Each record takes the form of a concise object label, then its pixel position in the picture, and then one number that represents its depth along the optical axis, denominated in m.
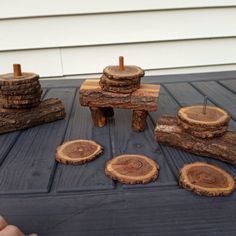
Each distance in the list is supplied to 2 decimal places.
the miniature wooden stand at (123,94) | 1.01
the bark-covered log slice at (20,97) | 1.05
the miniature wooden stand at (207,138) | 0.85
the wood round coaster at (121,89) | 1.02
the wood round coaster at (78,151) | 0.85
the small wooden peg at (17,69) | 1.06
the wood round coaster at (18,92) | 1.04
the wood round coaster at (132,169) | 0.75
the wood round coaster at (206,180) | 0.70
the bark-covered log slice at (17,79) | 1.02
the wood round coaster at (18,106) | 1.07
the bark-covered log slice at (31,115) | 1.06
